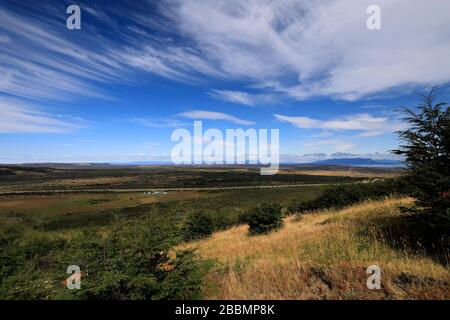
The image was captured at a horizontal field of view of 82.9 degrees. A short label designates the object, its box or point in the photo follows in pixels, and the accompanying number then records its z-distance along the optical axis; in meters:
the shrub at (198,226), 22.19
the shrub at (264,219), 16.52
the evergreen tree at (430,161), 5.45
